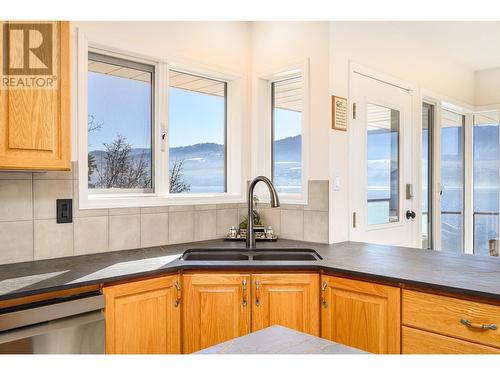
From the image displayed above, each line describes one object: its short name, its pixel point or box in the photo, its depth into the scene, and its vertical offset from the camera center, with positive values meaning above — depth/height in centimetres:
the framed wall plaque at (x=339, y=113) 269 +49
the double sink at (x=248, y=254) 242 -42
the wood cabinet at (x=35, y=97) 175 +40
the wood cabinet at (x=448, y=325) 154 -56
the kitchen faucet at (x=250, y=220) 251 -22
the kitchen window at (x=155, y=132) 245 +37
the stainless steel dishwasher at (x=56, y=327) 148 -55
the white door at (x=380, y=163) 289 +18
